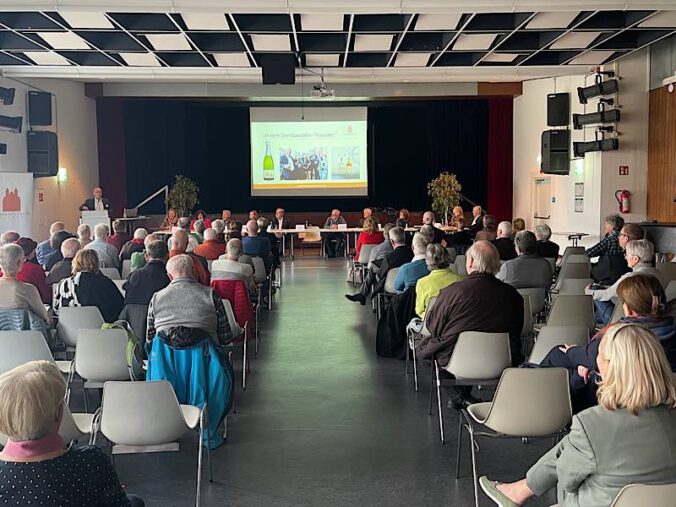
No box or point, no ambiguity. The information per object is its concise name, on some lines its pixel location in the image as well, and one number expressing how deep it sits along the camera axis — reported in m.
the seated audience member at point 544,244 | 9.30
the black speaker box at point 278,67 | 13.03
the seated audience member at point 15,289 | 5.41
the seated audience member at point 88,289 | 6.04
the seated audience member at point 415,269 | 7.14
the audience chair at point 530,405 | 3.66
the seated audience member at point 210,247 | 9.20
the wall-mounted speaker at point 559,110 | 15.43
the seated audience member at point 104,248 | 8.90
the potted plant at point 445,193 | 19.14
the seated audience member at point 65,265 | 7.39
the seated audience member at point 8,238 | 8.16
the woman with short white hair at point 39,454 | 2.22
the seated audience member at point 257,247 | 10.63
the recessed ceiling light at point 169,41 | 11.36
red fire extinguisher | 13.98
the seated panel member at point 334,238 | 17.55
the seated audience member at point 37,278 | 6.65
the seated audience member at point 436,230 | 11.97
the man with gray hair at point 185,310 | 4.55
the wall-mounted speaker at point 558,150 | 15.30
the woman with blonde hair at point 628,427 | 2.44
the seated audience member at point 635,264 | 6.04
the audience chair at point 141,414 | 3.63
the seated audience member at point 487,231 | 11.35
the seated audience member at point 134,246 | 9.44
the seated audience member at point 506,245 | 9.30
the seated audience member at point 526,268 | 7.23
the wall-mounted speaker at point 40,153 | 14.59
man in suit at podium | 16.56
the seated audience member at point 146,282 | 5.87
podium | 15.62
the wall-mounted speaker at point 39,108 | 14.69
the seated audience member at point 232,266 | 7.60
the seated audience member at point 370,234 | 11.93
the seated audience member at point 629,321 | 3.76
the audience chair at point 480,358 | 4.73
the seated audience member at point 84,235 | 8.98
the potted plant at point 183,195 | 19.20
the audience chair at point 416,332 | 5.46
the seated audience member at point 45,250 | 8.66
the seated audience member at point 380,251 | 9.92
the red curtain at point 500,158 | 19.62
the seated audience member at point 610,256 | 8.10
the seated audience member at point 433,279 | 6.15
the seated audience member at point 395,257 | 8.51
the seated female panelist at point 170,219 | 17.28
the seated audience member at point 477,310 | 4.96
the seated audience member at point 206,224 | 12.06
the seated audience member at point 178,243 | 7.23
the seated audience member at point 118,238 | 10.41
